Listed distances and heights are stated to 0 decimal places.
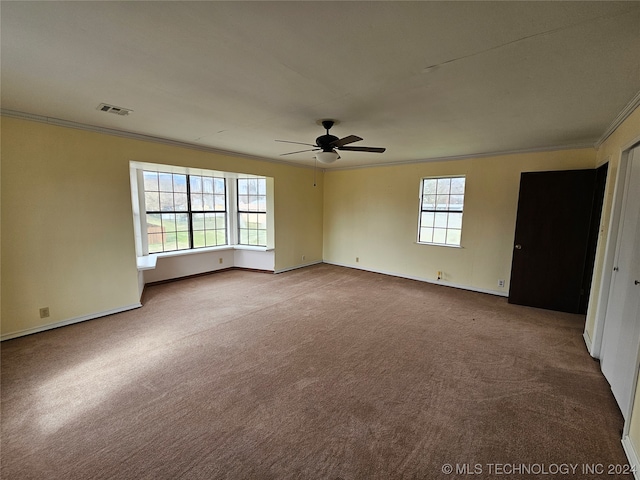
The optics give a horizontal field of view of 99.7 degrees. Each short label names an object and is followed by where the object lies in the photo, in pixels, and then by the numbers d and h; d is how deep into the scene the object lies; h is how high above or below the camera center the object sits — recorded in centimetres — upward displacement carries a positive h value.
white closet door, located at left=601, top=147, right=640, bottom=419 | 194 -71
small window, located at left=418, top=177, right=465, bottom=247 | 498 +9
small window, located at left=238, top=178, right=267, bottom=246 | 588 +2
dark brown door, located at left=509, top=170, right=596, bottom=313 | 371 -31
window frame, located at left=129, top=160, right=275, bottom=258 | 446 +3
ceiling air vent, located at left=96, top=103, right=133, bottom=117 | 257 +98
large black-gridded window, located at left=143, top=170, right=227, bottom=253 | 501 +0
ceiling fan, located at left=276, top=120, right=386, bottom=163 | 289 +72
